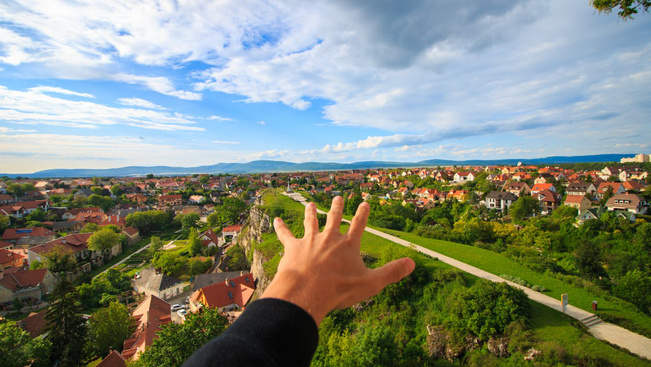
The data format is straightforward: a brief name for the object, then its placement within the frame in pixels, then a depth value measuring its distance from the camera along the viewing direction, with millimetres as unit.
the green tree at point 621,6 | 4719
